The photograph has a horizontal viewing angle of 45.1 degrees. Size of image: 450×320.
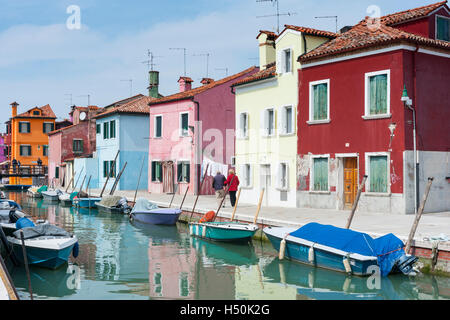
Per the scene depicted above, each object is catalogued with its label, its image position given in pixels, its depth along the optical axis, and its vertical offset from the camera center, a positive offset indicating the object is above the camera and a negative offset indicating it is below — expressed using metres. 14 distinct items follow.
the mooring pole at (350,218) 13.51 -1.43
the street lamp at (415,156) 17.58 +0.17
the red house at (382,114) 18.03 +1.68
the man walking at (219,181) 25.11 -0.90
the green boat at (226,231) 16.18 -2.14
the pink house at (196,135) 30.95 +1.59
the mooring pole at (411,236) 11.77 -1.62
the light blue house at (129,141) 38.47 +1.50
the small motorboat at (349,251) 11.47 -1.97
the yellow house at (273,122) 22.11 +1.74
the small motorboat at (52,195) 36.25 -2.25
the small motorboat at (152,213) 21.09 -2.07
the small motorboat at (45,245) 12.59 -1.96
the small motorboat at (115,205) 27.06 -2.17
